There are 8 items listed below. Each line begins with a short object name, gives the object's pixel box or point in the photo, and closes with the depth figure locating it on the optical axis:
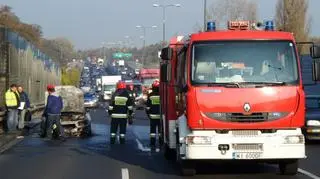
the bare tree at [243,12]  37.46
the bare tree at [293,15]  52.59
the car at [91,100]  54.85
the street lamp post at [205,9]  34.28
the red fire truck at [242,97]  11.59
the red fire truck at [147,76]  63.51
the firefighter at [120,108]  18.97
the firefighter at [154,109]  18.53
